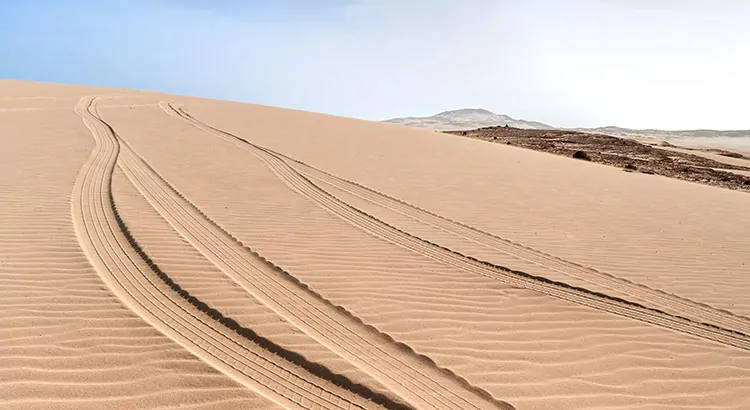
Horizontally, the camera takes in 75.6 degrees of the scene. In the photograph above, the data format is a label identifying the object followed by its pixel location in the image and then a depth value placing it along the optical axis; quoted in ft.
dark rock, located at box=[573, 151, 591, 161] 64.45
